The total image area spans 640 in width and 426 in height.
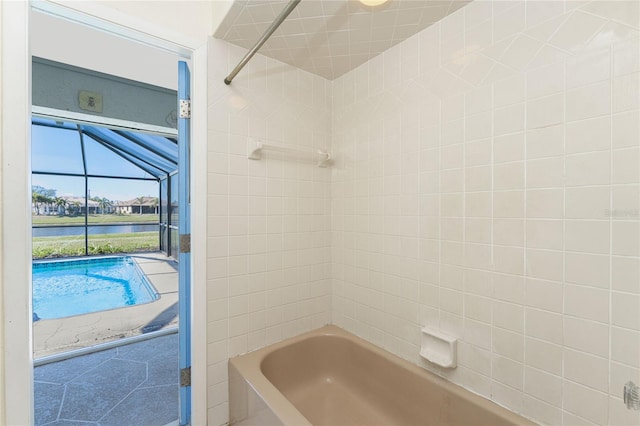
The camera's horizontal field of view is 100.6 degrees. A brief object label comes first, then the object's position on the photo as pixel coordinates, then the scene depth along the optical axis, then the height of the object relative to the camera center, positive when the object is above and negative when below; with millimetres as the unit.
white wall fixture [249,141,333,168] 1536 +367
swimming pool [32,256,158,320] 3533 -1287
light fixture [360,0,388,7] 998 +795
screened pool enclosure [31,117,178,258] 4602 +402
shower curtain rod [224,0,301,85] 916 +716
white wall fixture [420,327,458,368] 1215 -655
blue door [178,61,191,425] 1408 -189
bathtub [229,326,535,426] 1143 -922
